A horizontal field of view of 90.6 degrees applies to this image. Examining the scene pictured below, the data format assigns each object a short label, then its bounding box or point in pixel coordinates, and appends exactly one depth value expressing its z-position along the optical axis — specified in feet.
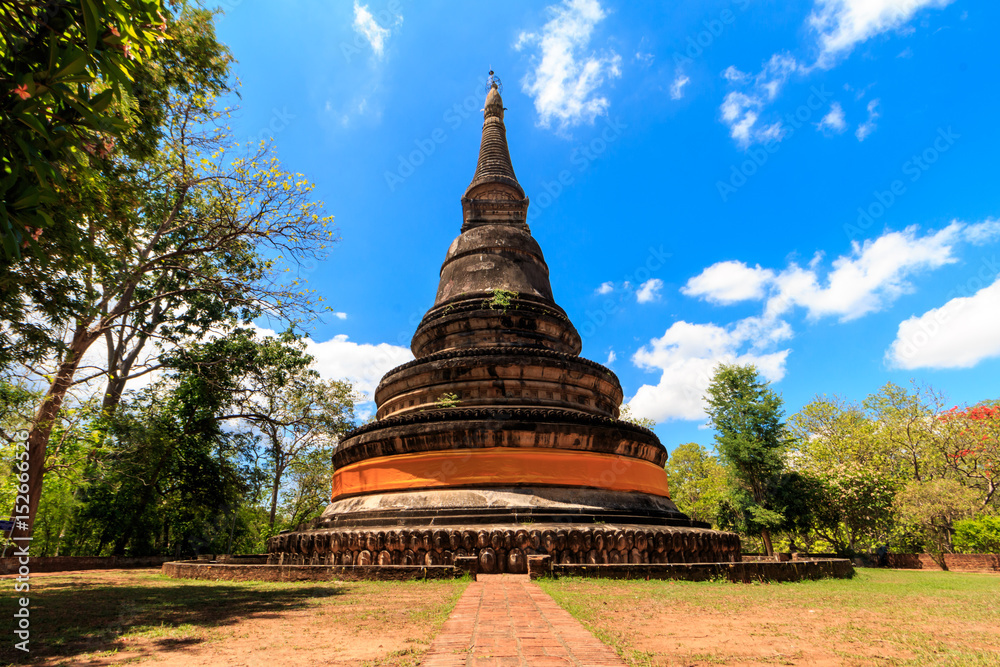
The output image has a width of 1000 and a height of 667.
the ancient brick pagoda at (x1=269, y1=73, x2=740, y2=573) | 33.24
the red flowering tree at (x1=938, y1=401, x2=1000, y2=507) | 83.87
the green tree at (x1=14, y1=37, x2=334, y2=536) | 27.96
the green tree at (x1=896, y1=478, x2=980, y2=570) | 74.49
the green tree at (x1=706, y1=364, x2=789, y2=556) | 71.36
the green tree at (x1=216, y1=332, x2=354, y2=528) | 70.38
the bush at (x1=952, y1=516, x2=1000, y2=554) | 65.41
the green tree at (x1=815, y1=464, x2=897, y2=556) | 73.97
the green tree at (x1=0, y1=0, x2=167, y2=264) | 11.58
